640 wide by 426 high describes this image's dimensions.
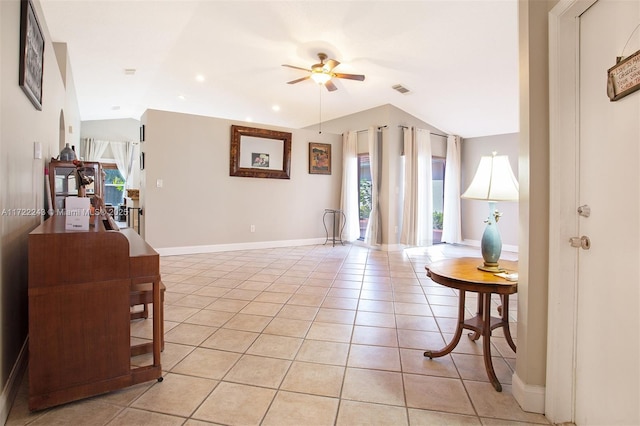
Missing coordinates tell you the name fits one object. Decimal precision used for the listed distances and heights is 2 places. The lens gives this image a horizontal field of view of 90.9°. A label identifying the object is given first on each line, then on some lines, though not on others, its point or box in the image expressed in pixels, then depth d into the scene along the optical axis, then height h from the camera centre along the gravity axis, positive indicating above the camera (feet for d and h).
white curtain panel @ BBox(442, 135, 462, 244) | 22.22 +1.39
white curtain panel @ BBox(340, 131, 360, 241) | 21.12 +1.48
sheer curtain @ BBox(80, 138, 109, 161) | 26.68 +5.39
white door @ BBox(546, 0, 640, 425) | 3.57 -0.10
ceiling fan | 13.55 +6.27
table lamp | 6.06 +0.42
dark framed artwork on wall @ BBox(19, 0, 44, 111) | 5.70 +3.17
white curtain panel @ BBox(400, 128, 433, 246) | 19.84 +1.43
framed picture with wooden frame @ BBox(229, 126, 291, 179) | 18.08 +3.58
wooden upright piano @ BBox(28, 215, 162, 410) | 4.58 -1.55
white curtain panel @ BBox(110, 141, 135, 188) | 27.76 +4.96
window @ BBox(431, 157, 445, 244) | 22.74 +1.32
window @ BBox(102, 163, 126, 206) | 28.03 +2.24
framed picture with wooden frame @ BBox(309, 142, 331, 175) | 20.84 +3.67
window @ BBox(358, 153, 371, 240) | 21.62 +1.73
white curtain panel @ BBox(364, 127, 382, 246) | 20.01 +1.35
